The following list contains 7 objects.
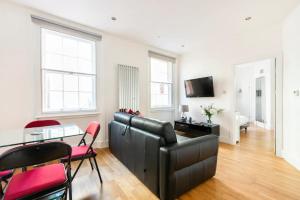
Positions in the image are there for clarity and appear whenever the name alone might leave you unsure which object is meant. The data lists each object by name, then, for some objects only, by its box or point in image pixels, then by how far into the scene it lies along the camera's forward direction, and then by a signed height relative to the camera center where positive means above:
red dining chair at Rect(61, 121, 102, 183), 1.89 -0.72
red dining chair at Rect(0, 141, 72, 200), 1.11 -0.72
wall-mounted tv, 4.27 +0.39
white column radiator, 3.82 +0.35
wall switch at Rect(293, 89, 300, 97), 2.51 +0.11
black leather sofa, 1.63 -0.75
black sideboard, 3.86 -0.82
